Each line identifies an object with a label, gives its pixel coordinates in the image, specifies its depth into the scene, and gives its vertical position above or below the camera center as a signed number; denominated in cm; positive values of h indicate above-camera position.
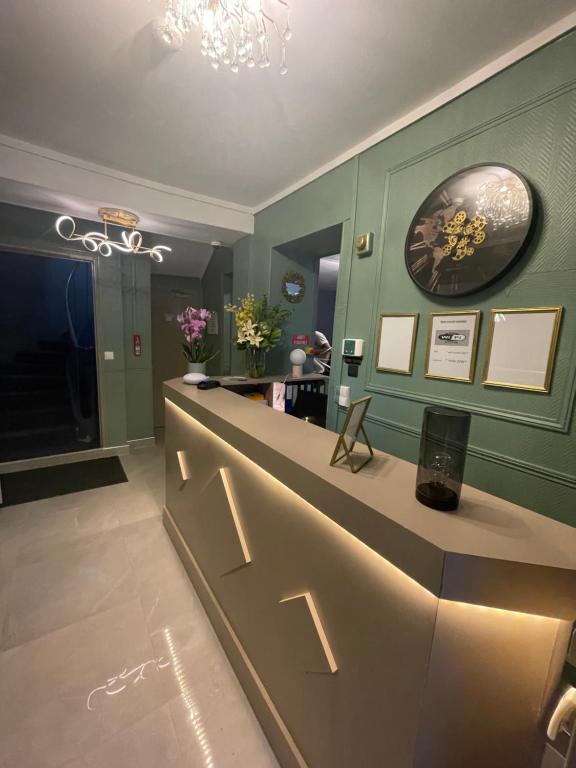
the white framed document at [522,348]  128 +2
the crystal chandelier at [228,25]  115 +123
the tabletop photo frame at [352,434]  92 -29
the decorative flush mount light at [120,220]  259 +96
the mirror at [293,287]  305 +54
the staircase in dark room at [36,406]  326 -89
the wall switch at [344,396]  221 -38
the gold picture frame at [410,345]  177 +1
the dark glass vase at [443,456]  73 -27
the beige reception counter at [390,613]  60 -65
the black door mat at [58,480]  283 -156
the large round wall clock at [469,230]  133 +58
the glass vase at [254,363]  257 -21
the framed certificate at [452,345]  153 +2
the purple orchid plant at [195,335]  221 +0
